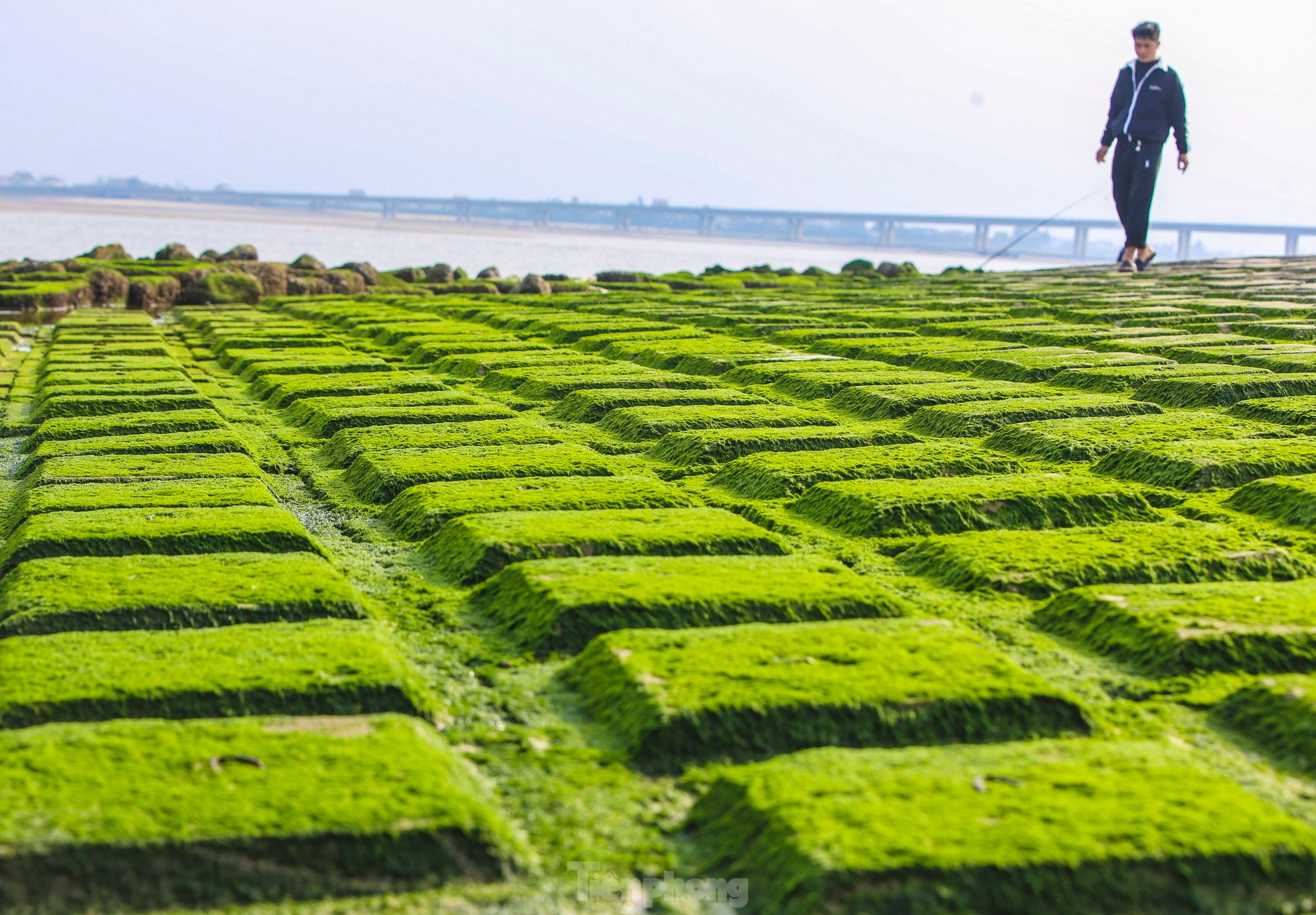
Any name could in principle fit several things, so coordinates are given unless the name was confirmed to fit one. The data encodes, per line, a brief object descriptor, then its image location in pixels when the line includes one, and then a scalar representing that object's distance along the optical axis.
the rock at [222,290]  17.33
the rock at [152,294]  17.73
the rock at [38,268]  20.03
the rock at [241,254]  27.05
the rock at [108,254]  26.31
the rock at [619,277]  21.42
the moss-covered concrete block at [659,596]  3.42
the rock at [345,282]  19.53
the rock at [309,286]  18.95
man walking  15.60
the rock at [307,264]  22.46
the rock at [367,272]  21.23
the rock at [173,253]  25.77
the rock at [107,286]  18.33
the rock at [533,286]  18.36
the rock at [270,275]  19.30
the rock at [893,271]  24.41
